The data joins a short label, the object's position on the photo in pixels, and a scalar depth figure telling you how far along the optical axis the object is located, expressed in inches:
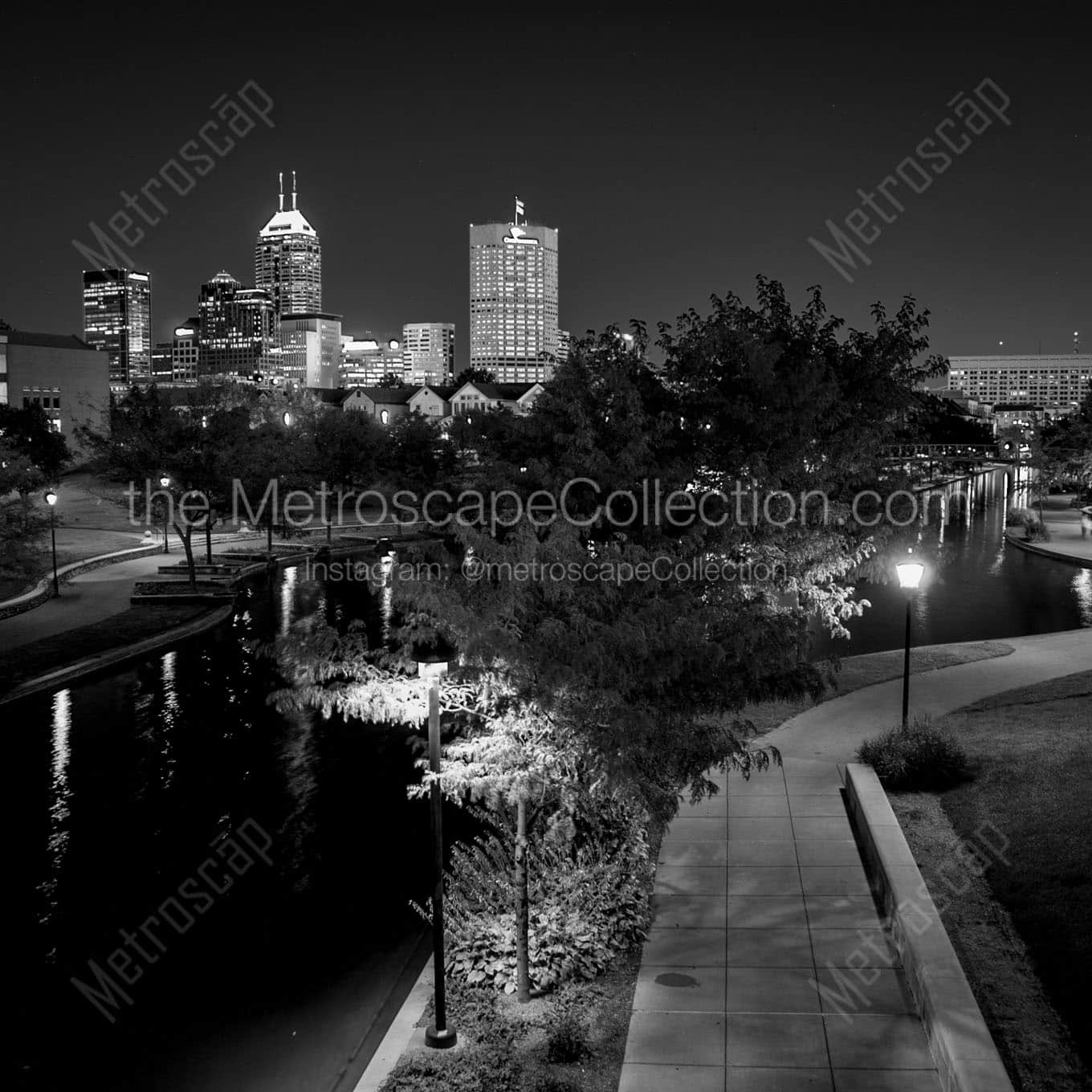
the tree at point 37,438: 2652.6
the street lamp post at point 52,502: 1143.3
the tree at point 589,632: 319.0
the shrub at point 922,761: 523.8
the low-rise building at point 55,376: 4028.1
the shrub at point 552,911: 356.2
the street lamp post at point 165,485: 1316.4
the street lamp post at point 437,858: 314.2
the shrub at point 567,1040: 307.4
